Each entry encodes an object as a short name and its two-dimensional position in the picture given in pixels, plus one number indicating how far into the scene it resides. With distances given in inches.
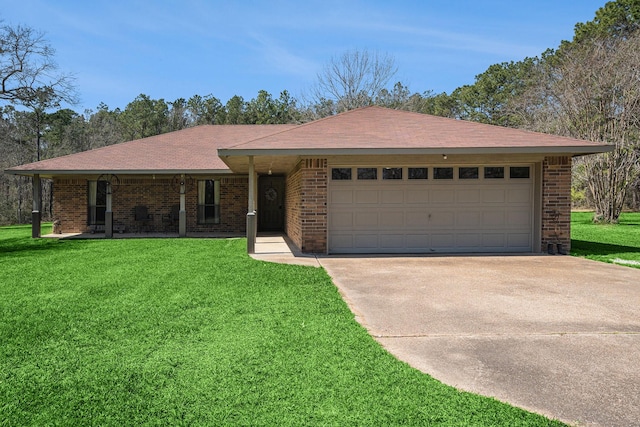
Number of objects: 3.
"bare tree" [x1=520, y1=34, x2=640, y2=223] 864.9
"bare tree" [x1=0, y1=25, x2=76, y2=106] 747.4
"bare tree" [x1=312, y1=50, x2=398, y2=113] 1272.1
